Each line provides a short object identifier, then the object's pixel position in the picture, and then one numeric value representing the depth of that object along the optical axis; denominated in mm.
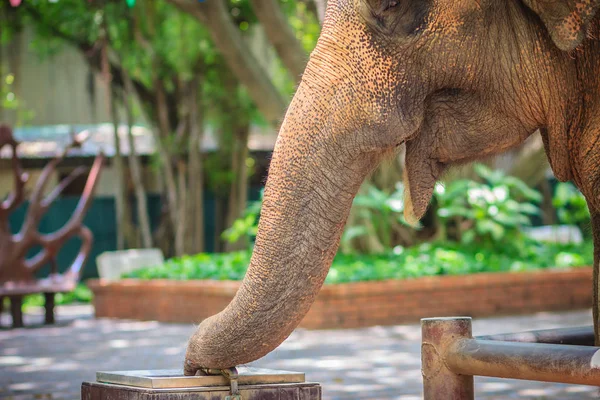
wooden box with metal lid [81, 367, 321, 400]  3006
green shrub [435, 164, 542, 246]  13781
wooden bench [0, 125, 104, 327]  12609
